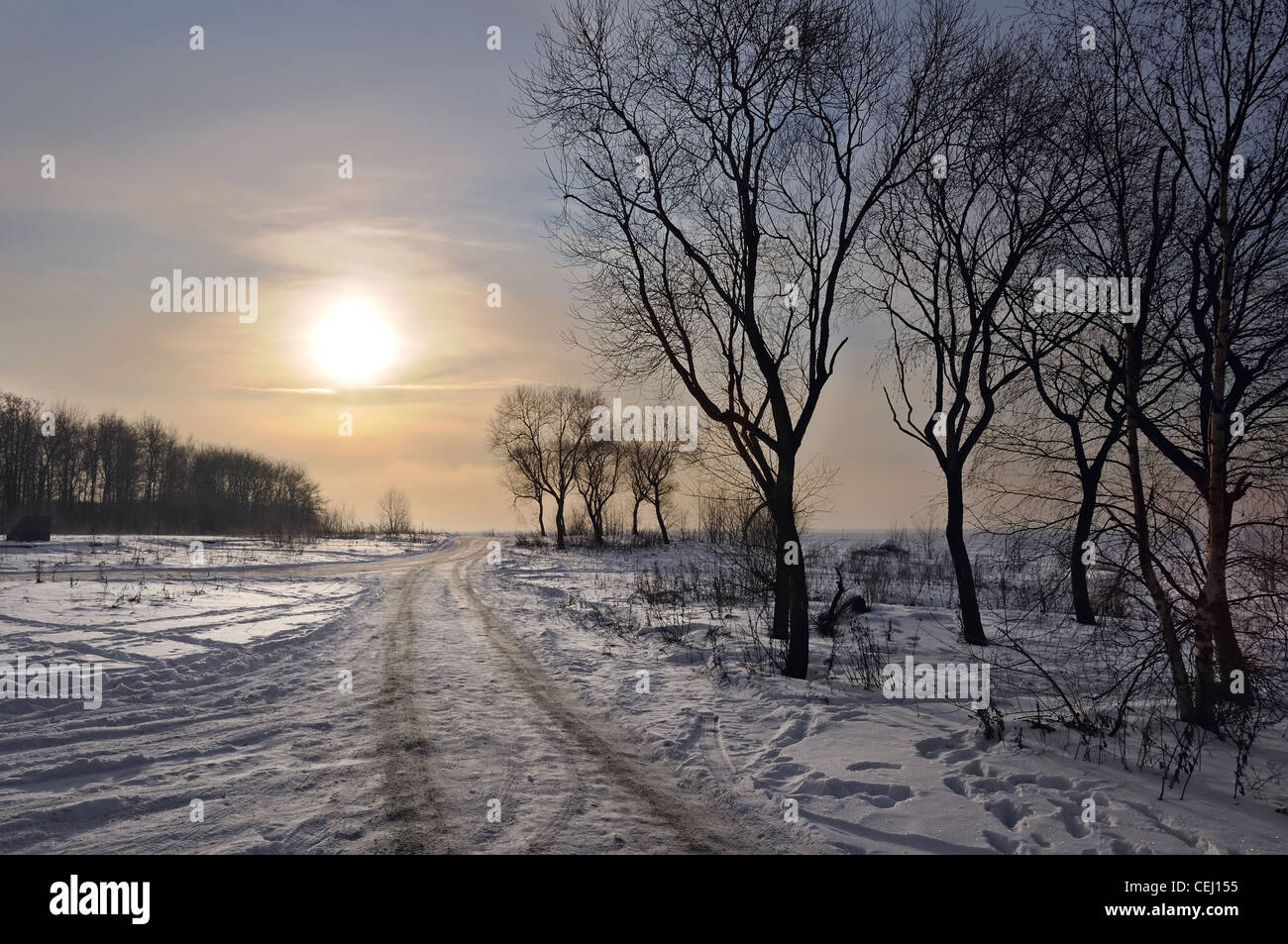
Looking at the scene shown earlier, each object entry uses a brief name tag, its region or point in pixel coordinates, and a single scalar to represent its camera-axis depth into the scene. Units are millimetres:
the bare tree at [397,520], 79312
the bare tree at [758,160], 10477
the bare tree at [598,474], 60000
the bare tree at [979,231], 12219
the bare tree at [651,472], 61656
